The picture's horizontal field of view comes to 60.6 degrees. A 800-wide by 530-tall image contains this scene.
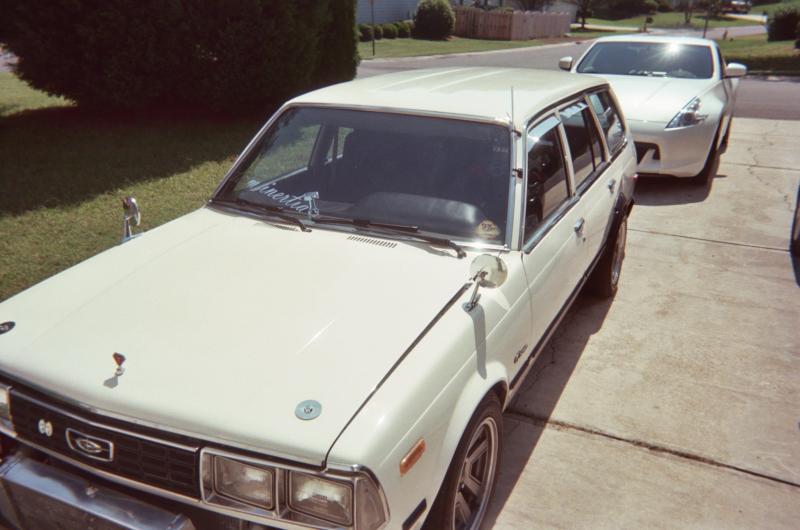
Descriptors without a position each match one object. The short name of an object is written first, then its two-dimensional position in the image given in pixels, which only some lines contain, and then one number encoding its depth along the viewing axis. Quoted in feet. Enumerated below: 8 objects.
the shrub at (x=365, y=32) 104.22
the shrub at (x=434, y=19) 114.93
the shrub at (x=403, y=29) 114.52
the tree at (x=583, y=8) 165.07
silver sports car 25.13
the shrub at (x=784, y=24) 101.51
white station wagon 6.98
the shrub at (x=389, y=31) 111.75
